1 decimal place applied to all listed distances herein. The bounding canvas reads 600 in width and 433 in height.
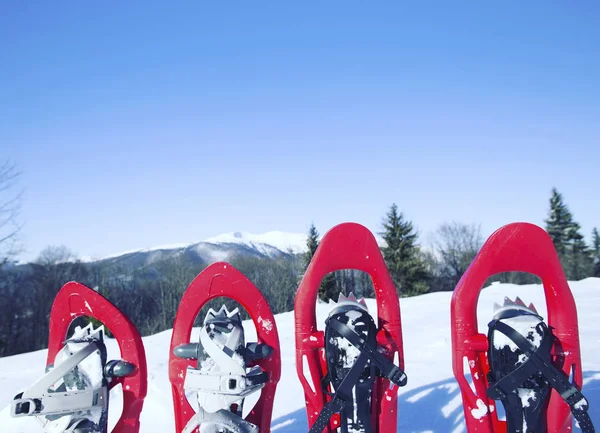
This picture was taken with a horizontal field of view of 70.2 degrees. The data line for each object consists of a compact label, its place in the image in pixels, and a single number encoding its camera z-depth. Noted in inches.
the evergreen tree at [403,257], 1187.9
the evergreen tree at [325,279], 998.7
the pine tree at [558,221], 1381.6
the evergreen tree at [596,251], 1238.3
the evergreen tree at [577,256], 1204.5
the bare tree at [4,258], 678.1
